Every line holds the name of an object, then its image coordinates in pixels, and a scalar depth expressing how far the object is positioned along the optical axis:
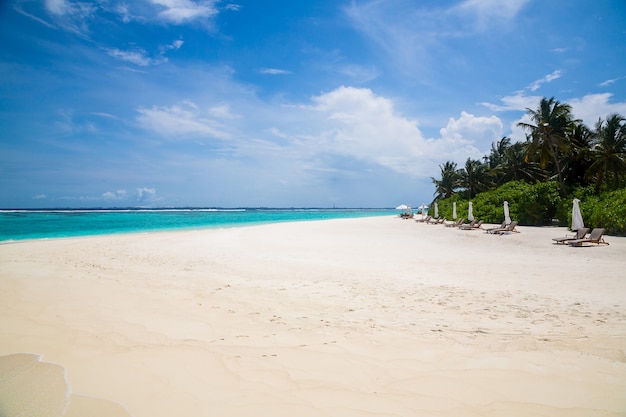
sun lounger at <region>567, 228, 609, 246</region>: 12.38
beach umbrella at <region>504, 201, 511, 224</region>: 19.42
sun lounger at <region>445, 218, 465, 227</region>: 24.16
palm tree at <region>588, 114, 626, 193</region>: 24.97
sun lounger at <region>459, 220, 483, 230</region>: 21.78
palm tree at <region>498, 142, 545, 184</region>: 36.84
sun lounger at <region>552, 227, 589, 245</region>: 12.81
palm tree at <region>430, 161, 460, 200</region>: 53.56
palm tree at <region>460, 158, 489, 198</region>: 44.50
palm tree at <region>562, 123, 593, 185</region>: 30.23
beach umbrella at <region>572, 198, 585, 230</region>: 14.30
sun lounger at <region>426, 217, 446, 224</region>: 31.02
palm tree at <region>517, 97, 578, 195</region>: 29.52
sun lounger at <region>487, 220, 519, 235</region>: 18.05
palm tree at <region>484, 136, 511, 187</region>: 44.79
